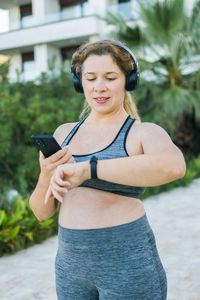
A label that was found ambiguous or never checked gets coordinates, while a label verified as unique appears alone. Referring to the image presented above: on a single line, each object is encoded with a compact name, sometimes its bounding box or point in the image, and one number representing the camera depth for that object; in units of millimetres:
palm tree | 10133
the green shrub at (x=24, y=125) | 7145
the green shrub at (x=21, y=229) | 4883
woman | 1274
